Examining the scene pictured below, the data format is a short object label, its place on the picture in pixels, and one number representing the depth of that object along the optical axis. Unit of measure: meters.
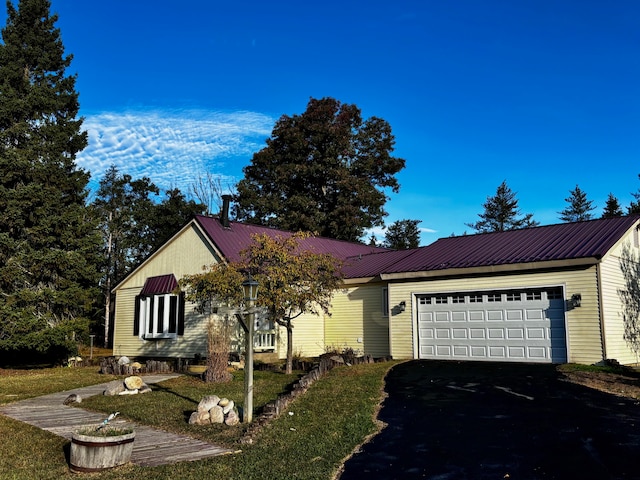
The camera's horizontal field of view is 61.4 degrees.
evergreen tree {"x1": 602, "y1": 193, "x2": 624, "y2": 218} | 46.47
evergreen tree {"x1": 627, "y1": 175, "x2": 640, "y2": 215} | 41.72
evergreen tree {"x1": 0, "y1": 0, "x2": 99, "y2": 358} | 20.52
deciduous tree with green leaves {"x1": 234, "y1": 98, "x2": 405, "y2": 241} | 36.91
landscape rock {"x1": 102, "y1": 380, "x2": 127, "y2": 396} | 12.17
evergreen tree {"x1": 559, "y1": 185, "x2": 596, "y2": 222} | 54.12
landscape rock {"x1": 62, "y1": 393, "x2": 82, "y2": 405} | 11.24
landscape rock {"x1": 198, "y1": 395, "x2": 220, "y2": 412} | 8.98
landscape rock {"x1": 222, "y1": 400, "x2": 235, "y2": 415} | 9.02
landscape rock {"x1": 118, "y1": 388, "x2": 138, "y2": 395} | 12.15
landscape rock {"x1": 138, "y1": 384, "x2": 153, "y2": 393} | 12.39
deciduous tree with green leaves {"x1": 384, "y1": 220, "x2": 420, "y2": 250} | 46.22
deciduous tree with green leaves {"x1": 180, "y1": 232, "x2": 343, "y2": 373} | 13.90
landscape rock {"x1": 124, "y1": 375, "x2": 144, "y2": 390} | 12.26
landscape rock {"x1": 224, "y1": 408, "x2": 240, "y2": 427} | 8.70
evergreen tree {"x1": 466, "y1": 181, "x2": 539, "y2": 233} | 53.94
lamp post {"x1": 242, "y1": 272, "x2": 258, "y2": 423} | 8.93
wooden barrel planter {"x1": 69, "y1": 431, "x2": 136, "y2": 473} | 6.20
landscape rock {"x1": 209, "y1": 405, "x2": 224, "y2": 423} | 8.88
